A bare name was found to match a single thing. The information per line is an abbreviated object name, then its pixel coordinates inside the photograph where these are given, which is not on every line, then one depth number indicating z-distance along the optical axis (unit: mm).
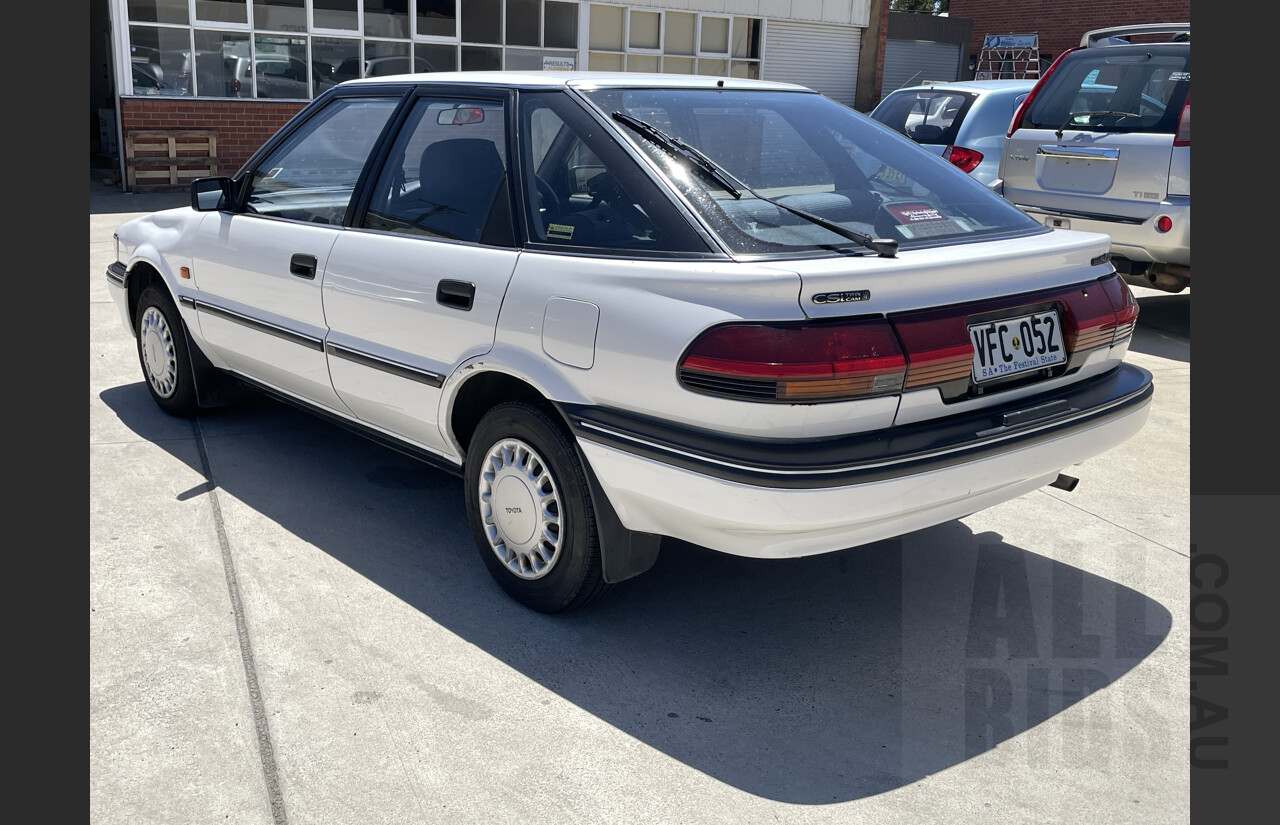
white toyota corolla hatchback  2941
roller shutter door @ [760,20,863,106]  22062
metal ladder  29031
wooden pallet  15680
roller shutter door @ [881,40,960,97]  29031
